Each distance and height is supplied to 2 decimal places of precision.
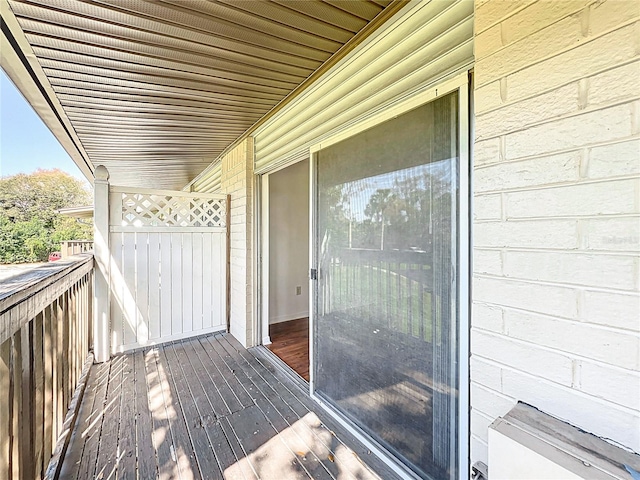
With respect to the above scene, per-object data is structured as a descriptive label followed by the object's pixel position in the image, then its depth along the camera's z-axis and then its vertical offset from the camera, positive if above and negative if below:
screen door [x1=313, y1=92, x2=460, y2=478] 1.31 -0.26
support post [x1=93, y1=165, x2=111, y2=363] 3.02 -0.31
